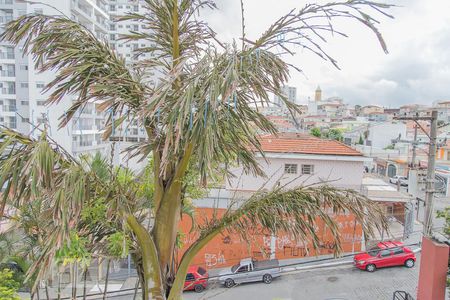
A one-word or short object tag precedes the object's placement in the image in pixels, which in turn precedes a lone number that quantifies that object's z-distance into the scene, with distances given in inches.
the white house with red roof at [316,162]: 504.4
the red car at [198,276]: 415.2
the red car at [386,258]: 452.4
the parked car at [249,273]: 426.3
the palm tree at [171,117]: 92.7
